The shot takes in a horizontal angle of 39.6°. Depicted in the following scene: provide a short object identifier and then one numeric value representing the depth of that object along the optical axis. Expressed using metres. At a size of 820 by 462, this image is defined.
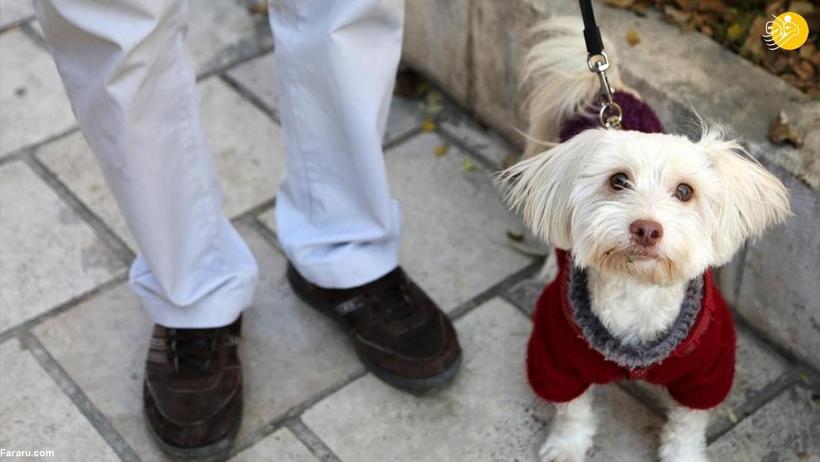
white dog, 1.91
